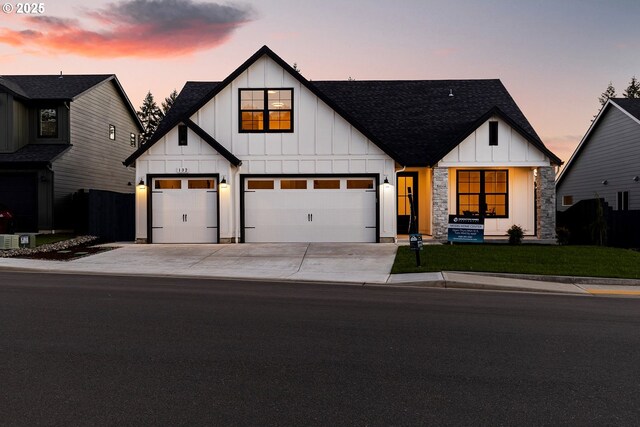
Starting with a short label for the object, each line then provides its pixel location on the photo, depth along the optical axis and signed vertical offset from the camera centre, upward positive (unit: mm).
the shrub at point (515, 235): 19688 -913
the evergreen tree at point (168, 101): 85131 +17681
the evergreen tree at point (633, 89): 72250 +16694
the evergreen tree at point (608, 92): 80856 +17904
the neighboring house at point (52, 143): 25250 +3481
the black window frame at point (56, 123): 27125 +4431
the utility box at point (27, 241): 20016 -1129
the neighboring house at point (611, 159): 27125 +2901
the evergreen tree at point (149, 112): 81062 +15224
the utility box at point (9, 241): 19750 -1123
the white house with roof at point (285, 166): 21547 +1836
